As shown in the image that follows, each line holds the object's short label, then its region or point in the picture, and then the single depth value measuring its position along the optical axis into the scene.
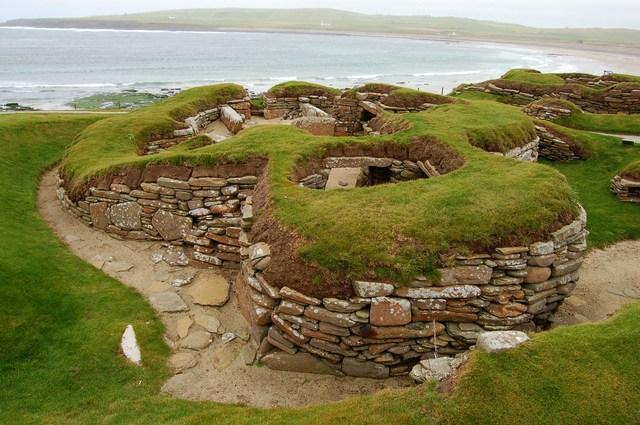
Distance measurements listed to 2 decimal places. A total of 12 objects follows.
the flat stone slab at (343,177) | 12.69
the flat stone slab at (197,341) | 9.04
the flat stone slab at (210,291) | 10.36
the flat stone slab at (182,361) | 8.46
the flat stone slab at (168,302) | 10.06
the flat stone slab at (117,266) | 11.40
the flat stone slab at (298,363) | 8.12
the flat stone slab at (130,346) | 8.45
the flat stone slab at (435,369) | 6.35
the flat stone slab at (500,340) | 6.27
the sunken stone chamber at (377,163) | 12.72
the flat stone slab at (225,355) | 8.56
